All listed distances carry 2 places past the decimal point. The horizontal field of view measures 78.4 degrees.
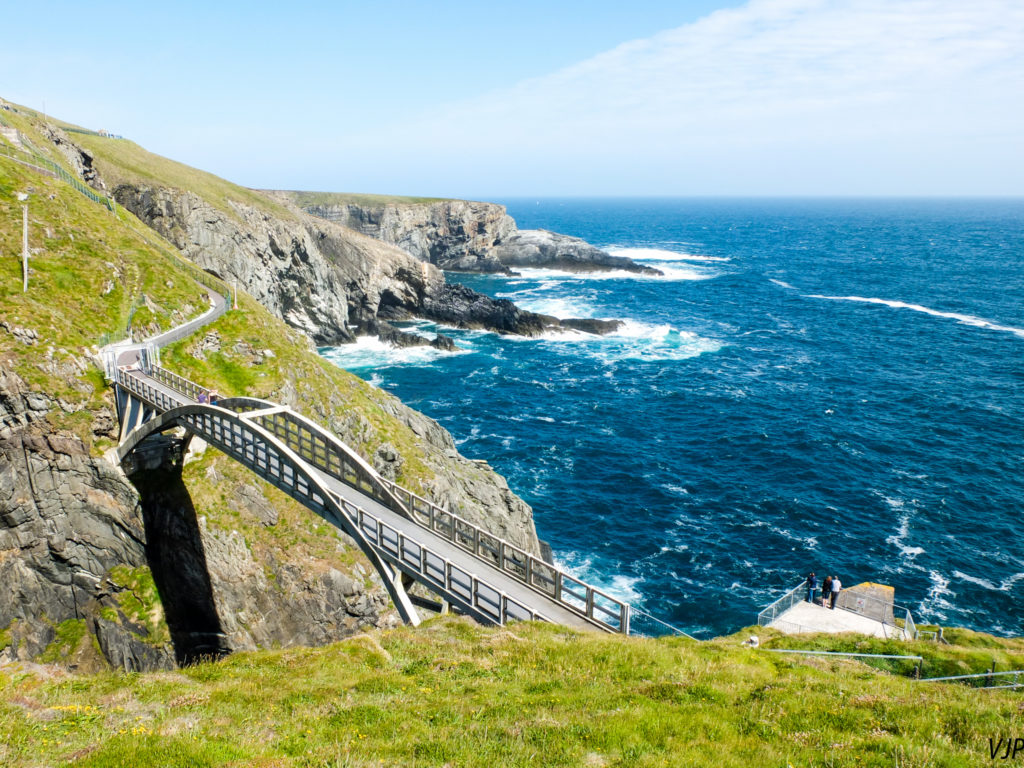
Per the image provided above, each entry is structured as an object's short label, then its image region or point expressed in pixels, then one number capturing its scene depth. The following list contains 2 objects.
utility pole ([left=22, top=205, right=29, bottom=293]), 39.25
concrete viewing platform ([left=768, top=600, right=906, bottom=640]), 26.92
